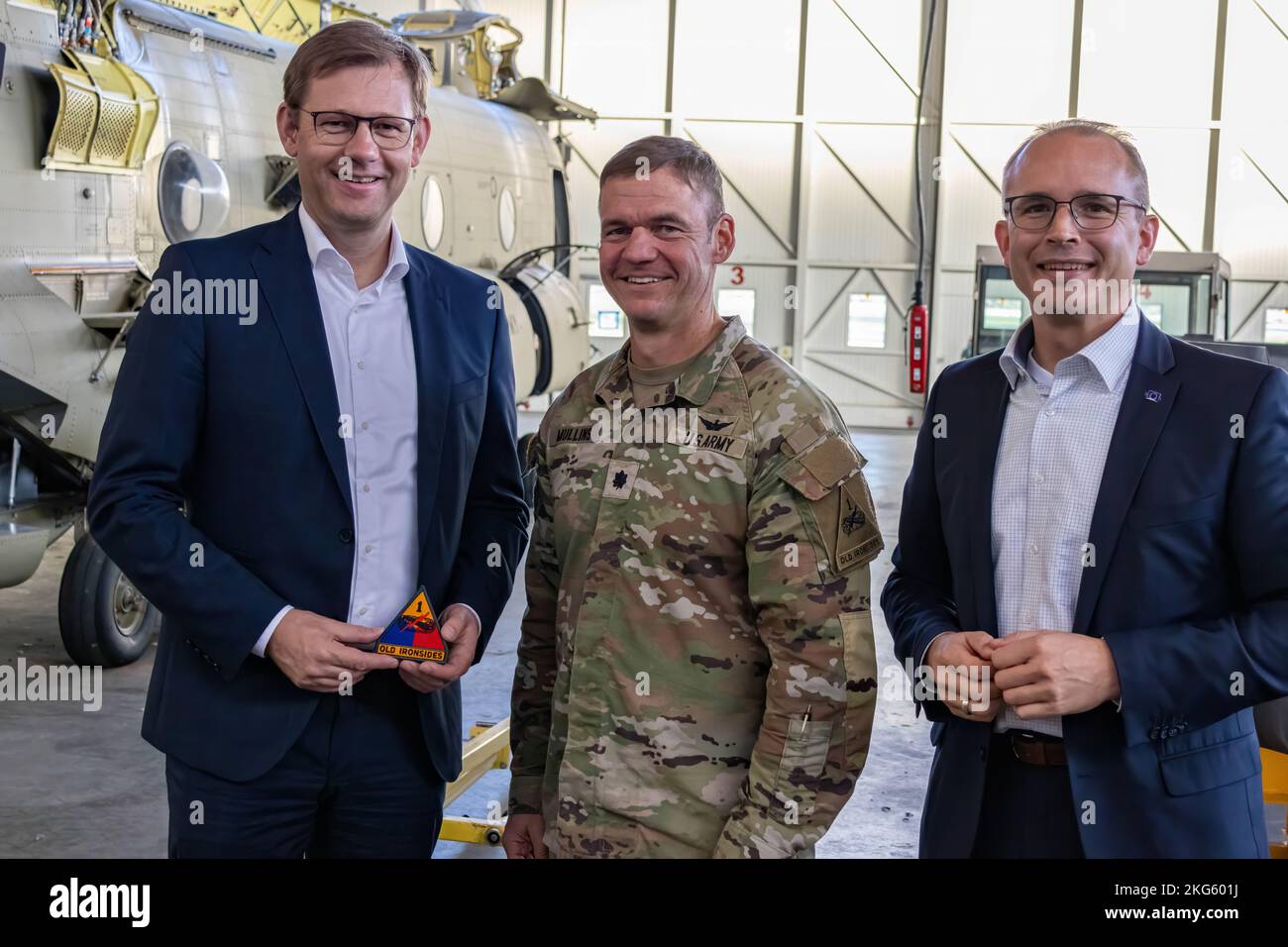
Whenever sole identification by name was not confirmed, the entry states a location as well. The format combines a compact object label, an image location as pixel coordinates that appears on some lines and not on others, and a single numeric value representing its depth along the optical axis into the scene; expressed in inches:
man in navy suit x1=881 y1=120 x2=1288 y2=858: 72.2
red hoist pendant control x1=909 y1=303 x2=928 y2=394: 505.7
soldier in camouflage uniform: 75.8
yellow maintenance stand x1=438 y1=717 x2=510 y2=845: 165.6
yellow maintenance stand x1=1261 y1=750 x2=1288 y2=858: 148.5
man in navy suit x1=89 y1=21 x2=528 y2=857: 80.3
